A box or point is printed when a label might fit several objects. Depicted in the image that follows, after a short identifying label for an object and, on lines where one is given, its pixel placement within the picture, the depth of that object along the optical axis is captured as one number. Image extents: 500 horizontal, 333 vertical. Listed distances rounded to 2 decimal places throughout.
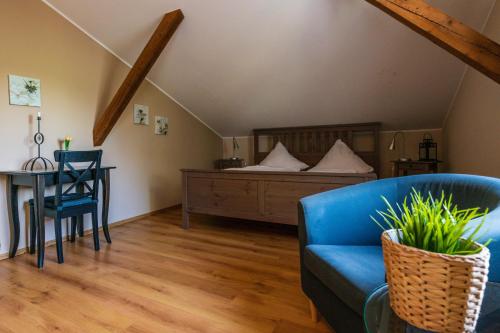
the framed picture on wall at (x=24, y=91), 2.55
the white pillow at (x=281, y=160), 4.42
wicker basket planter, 0.57
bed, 2.71
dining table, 2.29
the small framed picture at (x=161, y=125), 4.17
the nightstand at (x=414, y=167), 3.56
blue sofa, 1.12
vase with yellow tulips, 2.84
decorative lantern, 3.80
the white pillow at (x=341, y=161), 3.98
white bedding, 3.97
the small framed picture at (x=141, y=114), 3.80
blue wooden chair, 2.34
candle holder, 2.69
